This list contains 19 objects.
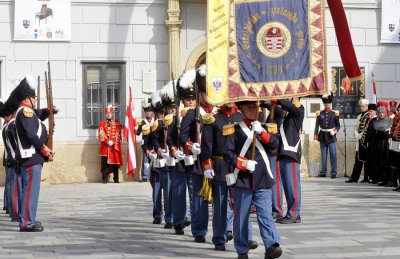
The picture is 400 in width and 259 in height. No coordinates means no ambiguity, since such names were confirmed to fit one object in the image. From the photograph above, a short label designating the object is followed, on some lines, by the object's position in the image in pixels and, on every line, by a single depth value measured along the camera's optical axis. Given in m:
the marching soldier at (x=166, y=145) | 12.98
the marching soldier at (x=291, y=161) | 13.07
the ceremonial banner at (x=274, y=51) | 9.72
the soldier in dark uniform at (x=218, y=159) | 10.55
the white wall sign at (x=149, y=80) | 23.09
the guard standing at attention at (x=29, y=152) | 12.87
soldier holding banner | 9.55
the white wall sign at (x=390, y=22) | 24.25
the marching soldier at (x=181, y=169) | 12.16
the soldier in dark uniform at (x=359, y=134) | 21.81
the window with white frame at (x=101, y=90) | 23.14
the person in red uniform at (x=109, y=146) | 22.67
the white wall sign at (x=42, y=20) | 22.59
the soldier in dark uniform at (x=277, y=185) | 12.64
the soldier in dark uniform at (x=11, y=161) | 13.46
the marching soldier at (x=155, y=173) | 13.49
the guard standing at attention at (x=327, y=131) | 23.08
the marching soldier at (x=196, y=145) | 11.42
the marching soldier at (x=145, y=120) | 22.48
